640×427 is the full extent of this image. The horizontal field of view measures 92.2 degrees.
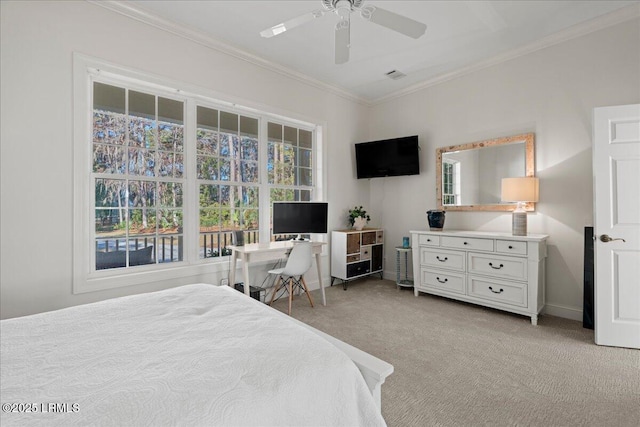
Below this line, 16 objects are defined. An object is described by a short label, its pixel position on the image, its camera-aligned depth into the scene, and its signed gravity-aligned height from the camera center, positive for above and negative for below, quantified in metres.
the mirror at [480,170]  3.62 +0.55
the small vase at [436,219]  4.02 -0.07
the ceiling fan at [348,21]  2.06 +1.35
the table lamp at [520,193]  3.30 +0.21
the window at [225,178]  3.48 +0.44
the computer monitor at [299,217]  3.82 -0.04
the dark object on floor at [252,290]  3.46 -0.85
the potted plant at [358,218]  4.77 -0.06
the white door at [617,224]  2.56 -0.10
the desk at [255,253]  3.19 -0.42
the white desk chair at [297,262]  3.42 -0.54
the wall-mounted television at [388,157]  4.50 +0.86
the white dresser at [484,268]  3.13 -0.62
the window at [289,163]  4.15 +0.72
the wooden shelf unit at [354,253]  4.43 -0.58
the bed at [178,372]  0.80 -0.49
